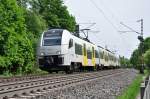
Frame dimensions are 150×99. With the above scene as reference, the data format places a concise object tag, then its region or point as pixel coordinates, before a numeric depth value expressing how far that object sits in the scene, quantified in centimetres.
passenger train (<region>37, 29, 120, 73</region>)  2151
